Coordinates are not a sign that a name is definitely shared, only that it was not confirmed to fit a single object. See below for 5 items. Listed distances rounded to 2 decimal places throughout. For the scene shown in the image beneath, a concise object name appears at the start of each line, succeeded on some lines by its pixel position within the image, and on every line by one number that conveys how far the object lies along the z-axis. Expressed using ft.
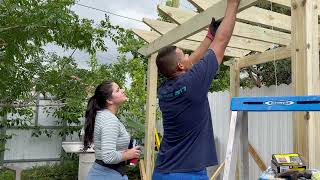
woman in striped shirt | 7.85
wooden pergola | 6.55
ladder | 5.20
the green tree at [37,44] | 11.08
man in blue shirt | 6.03
